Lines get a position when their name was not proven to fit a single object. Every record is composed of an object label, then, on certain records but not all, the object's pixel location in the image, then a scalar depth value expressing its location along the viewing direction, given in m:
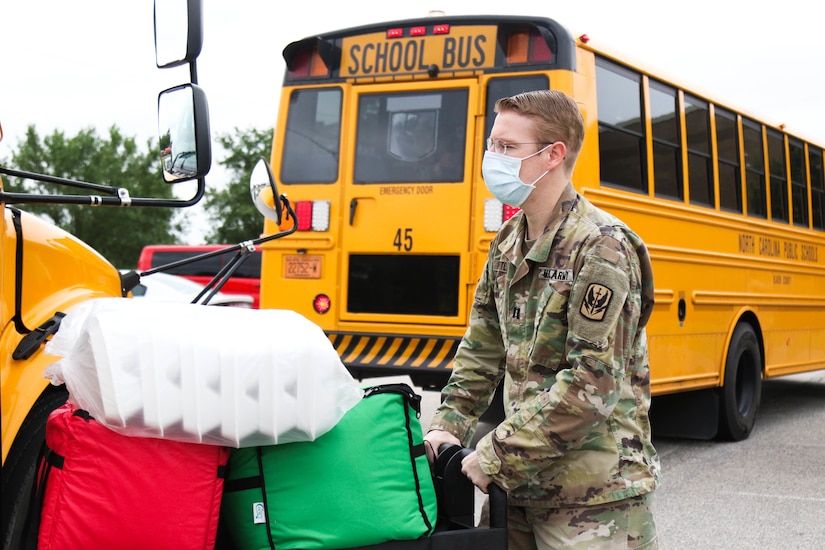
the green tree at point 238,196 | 47.12
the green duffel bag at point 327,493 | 2.17
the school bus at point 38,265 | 2.23
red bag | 2.03
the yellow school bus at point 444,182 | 6.75
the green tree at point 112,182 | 45.97
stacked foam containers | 2.03
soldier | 2.28
